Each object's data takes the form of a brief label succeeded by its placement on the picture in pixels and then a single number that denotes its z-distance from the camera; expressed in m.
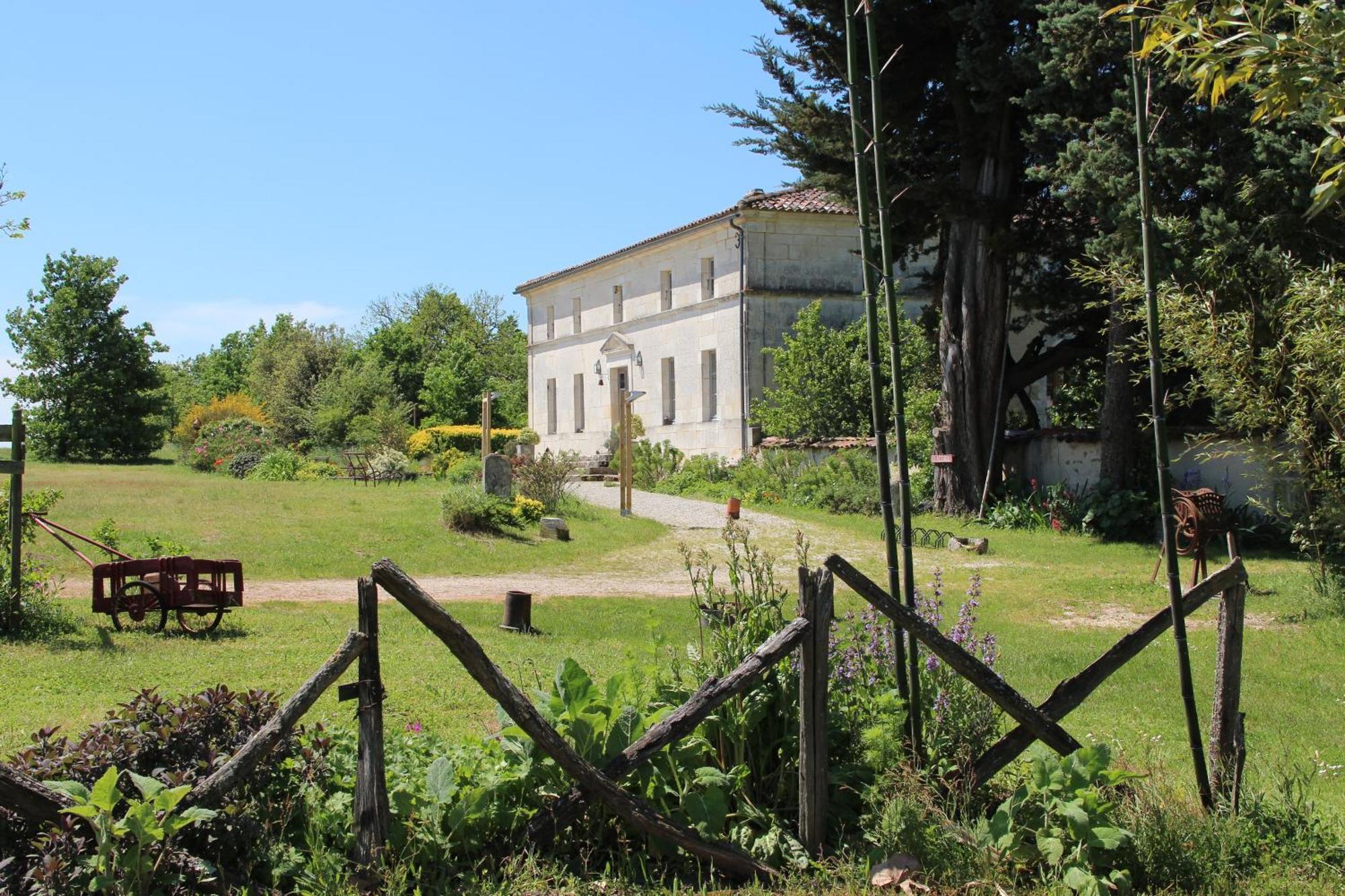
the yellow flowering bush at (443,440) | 40.59
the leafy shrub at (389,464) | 30.53
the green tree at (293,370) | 48.22
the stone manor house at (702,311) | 31.67
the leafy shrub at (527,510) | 19.05
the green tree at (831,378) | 27.17
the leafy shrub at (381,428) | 39.31
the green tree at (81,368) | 40.84
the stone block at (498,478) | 19.52
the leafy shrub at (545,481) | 20.81
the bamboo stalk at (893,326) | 4.46
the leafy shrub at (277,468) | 31.31
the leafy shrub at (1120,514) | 18.33
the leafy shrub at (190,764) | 3.41
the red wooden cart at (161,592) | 9.54
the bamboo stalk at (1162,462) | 4.34
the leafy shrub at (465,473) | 27.62
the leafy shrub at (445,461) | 33.72
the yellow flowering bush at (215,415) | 42.50
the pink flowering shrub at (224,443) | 35.41
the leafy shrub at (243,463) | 32.88
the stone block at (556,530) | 18.53
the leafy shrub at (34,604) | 9.08
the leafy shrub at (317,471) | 31.28
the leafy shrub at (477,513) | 18.34
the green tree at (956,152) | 17.83
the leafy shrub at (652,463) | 32.00
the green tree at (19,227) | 14.60
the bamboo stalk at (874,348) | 4.54
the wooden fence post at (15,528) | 9.02
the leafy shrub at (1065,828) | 3.89
